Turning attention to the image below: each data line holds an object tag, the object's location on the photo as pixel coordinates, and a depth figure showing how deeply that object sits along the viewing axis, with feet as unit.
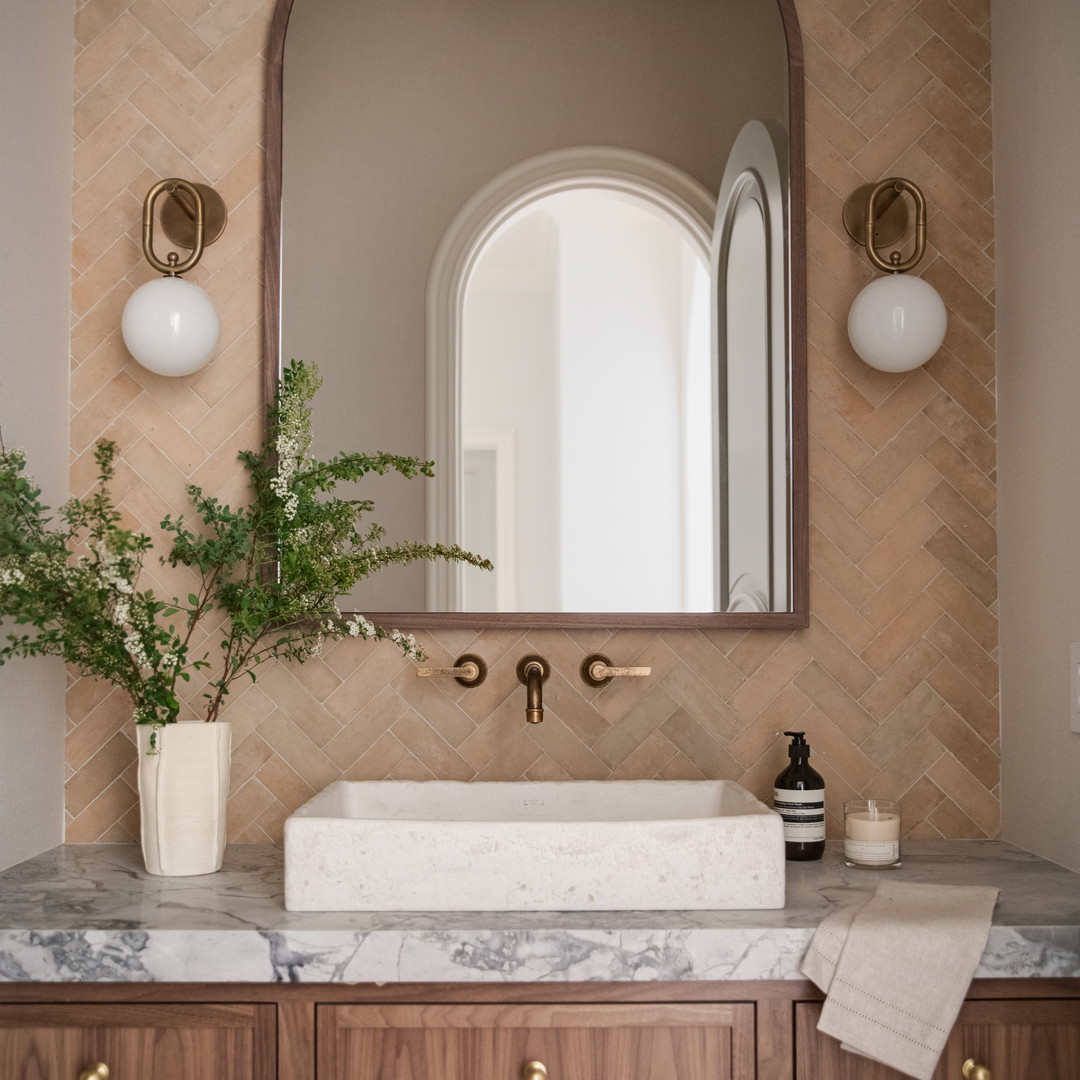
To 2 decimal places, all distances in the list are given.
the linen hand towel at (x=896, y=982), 4.04
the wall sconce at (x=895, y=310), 5.64
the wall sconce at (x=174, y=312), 5.64
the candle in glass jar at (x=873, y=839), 5.18
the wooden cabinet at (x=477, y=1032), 4.26
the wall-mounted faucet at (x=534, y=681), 5.48
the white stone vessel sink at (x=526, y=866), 4.42
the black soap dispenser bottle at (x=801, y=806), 5.32
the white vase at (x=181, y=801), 5.08
